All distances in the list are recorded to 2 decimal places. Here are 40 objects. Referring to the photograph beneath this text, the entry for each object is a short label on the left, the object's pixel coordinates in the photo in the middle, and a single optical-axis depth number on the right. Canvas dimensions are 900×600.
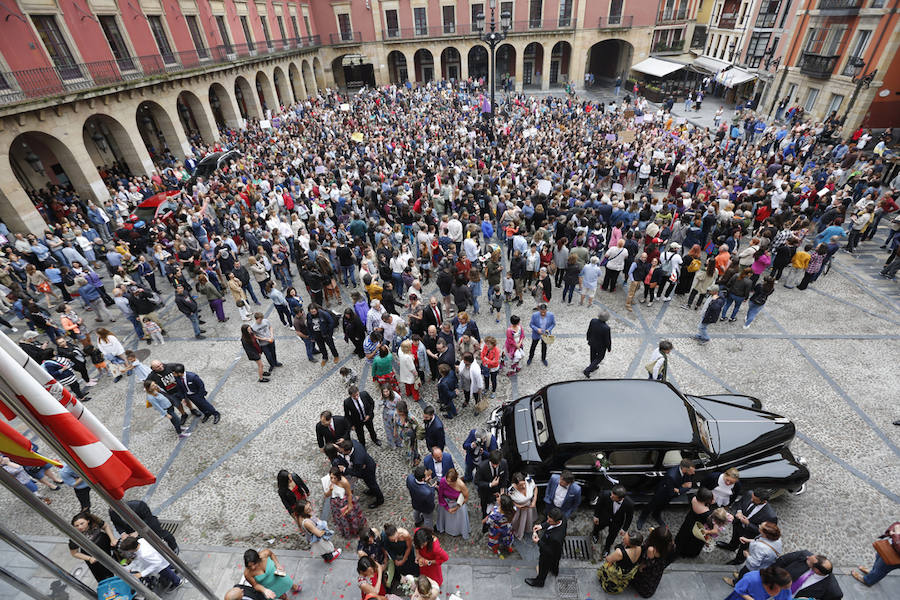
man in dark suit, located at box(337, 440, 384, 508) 5.81
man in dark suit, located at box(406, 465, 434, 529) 5.28
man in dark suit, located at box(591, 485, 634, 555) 5.20
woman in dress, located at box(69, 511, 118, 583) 4.89
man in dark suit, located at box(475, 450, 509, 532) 5.49
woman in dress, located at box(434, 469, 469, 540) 5.30
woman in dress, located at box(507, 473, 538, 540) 5.29
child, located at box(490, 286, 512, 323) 9.97
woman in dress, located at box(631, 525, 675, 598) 4.52
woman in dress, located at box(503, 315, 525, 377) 7.85
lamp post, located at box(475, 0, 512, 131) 20.26
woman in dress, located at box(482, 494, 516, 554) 5.19
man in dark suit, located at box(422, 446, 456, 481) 5.48
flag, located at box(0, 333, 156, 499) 2.59
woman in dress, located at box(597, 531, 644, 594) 4.66
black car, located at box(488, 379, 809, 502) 5.60
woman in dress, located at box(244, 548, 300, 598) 4.46
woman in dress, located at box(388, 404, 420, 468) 6.35
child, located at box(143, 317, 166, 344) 10.30
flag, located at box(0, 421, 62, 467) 2.58
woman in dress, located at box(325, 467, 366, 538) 5.39
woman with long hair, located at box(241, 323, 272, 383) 8.28
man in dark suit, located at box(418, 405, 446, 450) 5.99
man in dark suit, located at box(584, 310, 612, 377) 8.00
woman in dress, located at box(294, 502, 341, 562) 5.16
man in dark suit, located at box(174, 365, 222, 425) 7.37
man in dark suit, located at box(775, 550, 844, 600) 4.18
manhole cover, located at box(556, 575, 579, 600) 5.25
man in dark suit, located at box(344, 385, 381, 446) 6.65
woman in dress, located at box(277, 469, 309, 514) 5.26
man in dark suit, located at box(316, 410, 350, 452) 6.08
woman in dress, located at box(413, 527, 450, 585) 4.54
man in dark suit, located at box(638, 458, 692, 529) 5.19
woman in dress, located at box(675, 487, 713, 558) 4.96
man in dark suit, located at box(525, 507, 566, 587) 4.84
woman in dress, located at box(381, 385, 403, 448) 6.53
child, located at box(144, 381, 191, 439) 7.11
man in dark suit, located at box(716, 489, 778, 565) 5.02
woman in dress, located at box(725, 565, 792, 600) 4.07
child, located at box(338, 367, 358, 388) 7.01
